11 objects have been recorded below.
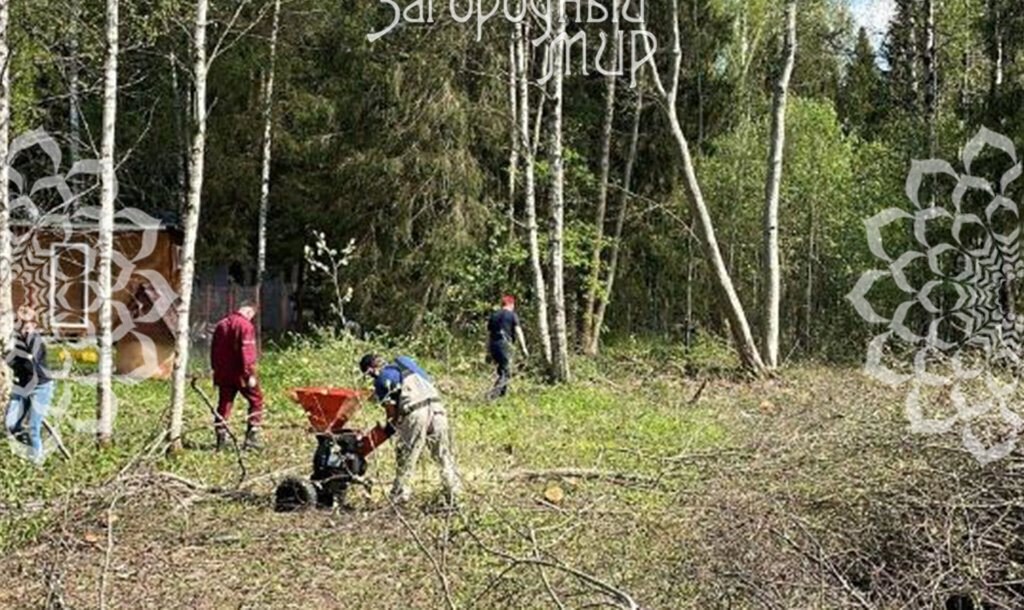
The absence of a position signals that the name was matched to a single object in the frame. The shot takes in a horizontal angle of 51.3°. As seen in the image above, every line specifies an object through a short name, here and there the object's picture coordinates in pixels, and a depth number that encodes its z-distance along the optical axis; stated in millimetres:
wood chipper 8391
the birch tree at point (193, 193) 10469
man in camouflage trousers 8352
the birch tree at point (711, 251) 18125
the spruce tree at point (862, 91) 32766
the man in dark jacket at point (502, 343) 15148
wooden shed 17781
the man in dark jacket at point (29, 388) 10047
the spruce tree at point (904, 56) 24234
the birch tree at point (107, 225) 10234
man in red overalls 11188
